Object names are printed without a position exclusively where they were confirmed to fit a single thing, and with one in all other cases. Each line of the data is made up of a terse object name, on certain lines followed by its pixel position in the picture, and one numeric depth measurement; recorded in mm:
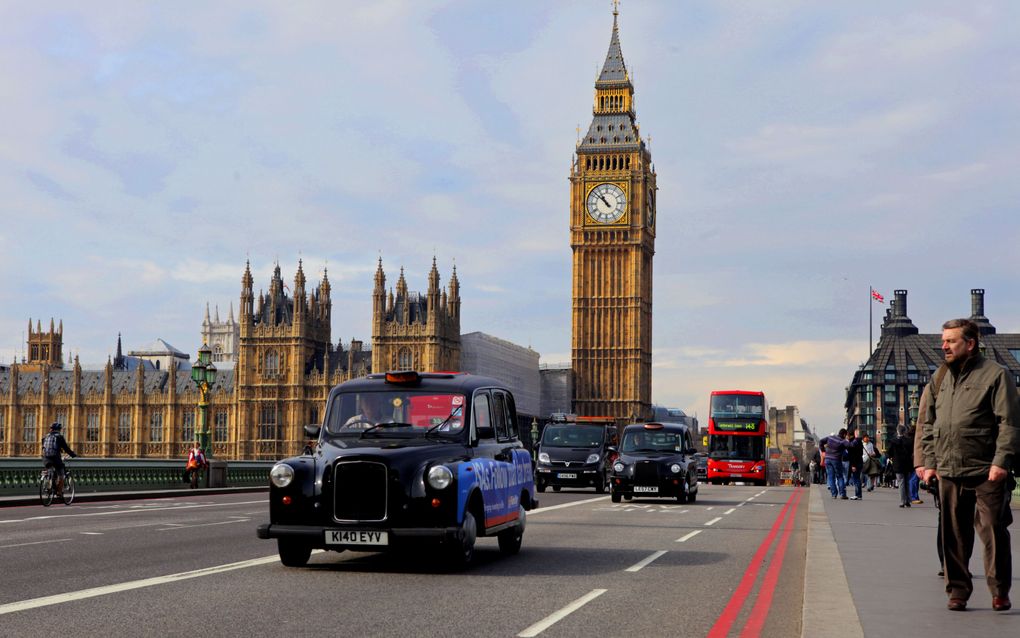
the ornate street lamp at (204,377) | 39625
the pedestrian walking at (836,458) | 30359
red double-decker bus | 52562
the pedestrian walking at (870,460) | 28686
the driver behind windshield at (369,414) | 12058
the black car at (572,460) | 34250
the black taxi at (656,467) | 26578
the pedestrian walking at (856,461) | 29789
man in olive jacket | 8102
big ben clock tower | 127750
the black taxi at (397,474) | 10938
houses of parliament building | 117062
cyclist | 25078
